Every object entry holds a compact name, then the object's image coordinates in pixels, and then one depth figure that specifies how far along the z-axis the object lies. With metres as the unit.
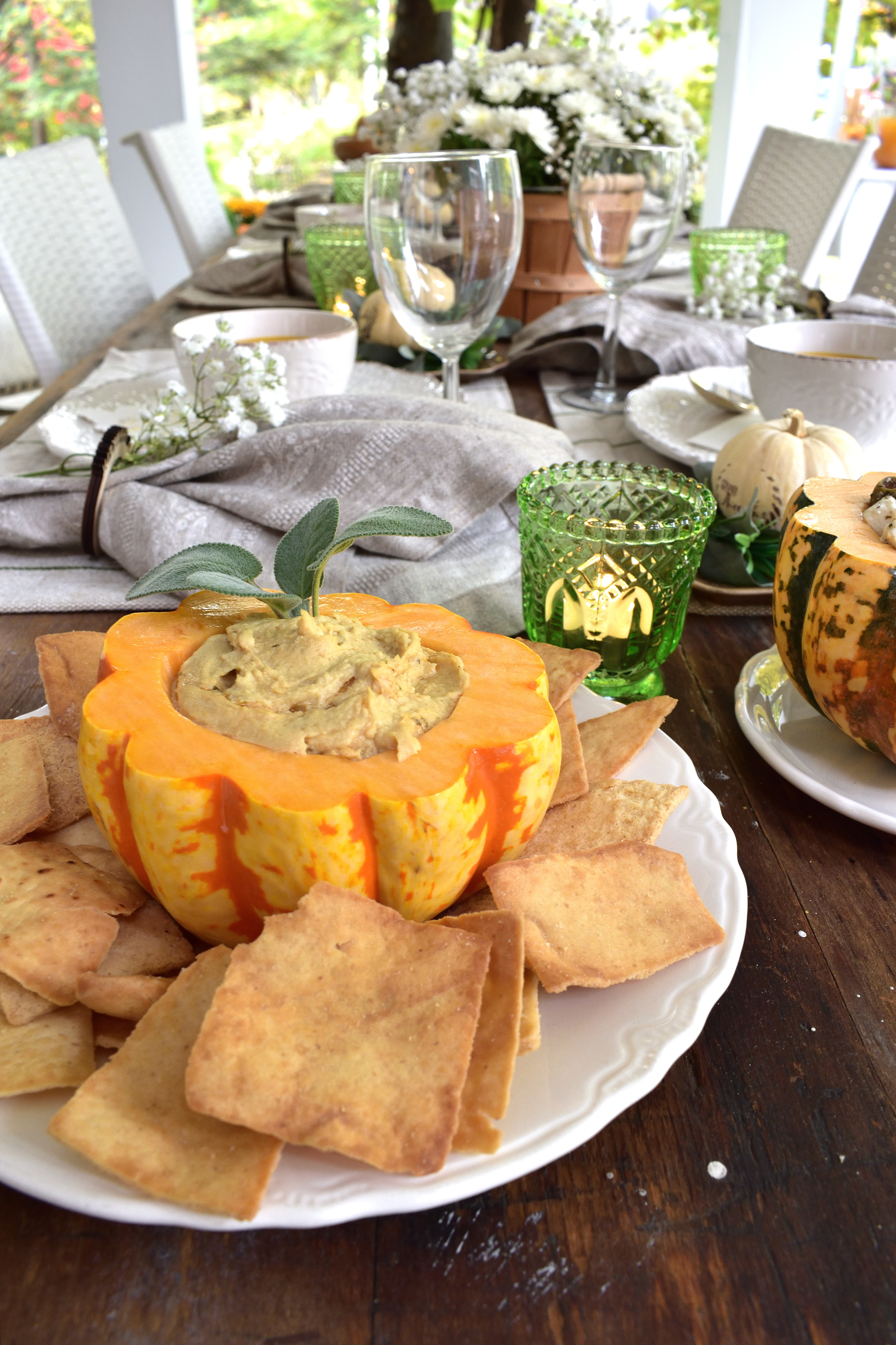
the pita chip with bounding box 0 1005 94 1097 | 0.44
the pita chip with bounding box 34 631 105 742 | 0.70
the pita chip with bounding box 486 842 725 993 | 0.50
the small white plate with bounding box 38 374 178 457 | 1.23
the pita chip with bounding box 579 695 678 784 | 0.67
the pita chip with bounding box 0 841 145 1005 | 0.48
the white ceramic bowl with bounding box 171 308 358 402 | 1.26
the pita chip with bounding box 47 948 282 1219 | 0.39
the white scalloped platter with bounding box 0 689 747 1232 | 0.39
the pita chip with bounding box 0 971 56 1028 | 0.47
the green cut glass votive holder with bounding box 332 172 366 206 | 2.68
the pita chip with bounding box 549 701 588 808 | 0.64
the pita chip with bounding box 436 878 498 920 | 0.58
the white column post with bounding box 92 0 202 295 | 4.40
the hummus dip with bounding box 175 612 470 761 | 0.54
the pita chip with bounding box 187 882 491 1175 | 0.40
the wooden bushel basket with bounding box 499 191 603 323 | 1.76
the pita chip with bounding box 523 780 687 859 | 0.61
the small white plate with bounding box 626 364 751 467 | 1.28
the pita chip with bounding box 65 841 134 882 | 0.60
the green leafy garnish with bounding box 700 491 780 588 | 1.02
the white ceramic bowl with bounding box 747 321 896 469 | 1.15
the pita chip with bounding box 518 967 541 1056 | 0.47
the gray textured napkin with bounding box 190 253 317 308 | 2.09
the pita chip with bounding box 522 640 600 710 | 0.71
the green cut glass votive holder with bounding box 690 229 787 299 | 1.85
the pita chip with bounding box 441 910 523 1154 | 0.42
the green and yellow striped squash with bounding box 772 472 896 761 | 0.69
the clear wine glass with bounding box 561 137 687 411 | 1.42
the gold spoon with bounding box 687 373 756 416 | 1.37
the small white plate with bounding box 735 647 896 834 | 0.69
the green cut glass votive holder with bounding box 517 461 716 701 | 0.80
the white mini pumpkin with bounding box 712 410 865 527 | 1.05
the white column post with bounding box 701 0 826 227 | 4.36
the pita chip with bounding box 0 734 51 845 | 0.59
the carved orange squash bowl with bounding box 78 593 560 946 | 0.50
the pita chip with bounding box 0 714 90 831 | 0.64
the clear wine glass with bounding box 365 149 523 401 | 1.15
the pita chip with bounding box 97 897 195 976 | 0.52
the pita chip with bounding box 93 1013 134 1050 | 0.48
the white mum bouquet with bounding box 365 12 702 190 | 1.70
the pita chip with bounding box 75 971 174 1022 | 0.47
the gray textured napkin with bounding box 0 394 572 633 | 1.01
